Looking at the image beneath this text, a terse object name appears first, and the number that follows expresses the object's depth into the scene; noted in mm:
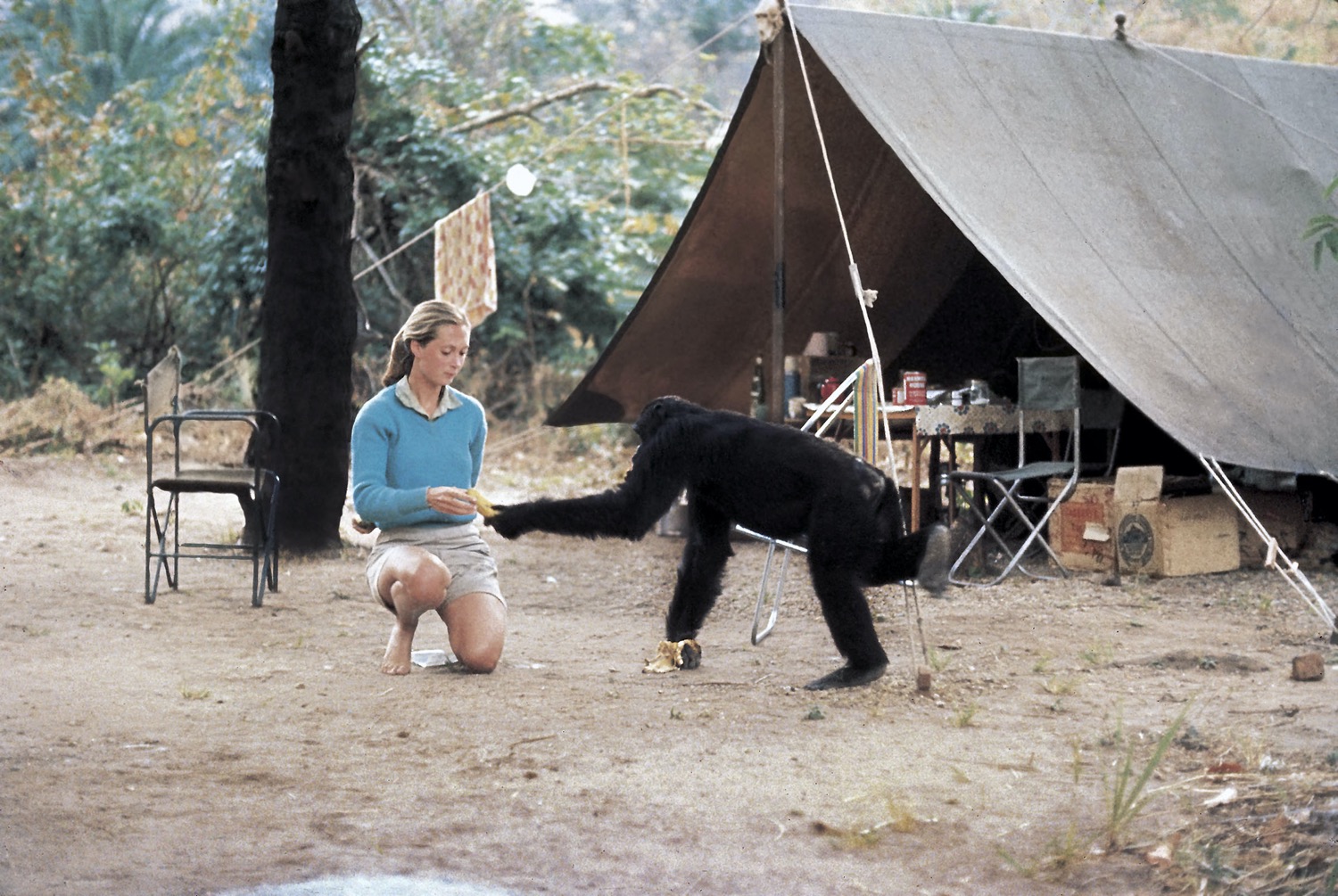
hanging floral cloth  9367
